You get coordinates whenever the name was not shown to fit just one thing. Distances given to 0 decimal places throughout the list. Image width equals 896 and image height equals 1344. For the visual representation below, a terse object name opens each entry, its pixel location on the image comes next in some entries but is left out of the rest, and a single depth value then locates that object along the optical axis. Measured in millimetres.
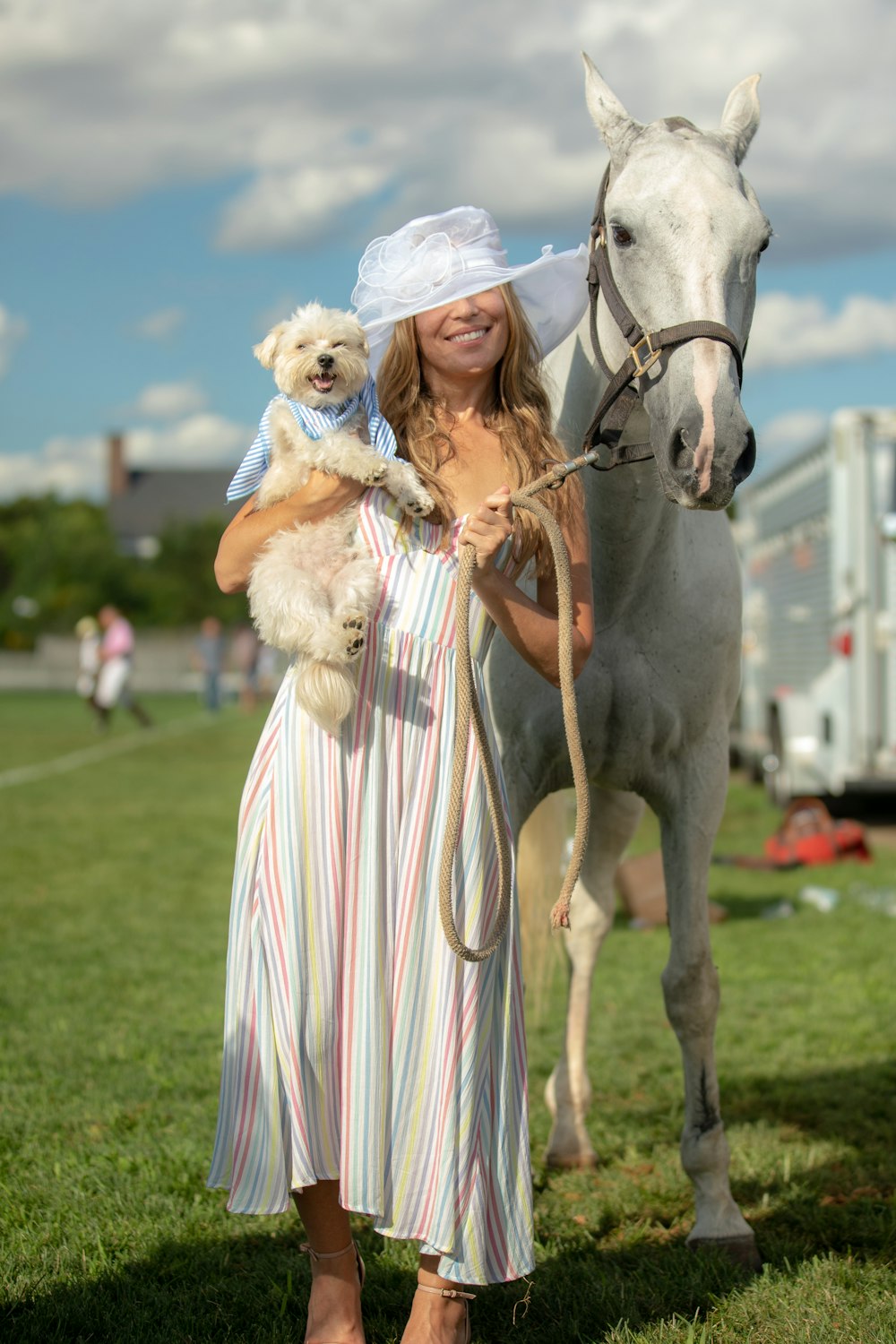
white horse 2885
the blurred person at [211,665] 30234
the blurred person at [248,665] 32219
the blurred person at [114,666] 23469
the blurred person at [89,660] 25016
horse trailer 10305
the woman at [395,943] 2641
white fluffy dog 2584
